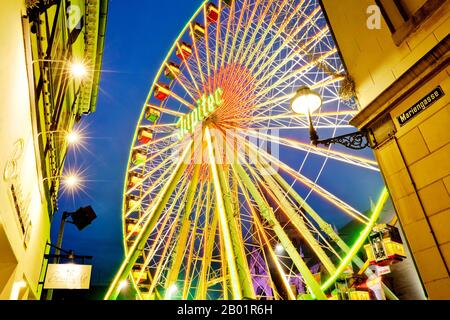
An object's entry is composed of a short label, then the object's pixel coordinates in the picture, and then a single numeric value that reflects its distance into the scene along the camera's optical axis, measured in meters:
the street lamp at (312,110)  5.07
